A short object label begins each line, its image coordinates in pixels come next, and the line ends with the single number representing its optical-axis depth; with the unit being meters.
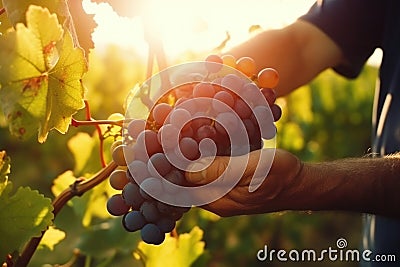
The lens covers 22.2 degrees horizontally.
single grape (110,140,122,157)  0.90
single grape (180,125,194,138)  0.86
